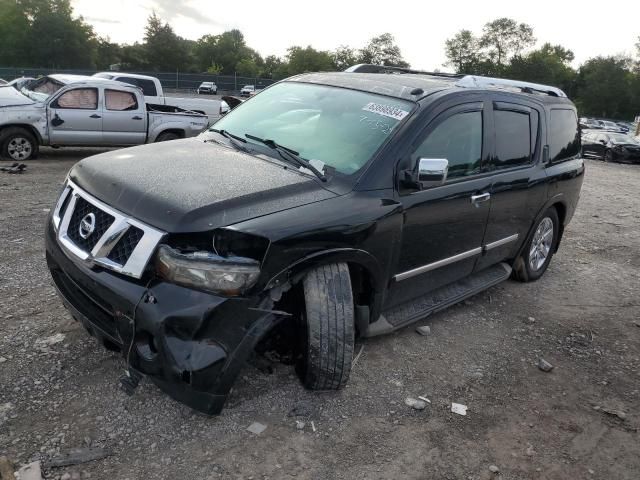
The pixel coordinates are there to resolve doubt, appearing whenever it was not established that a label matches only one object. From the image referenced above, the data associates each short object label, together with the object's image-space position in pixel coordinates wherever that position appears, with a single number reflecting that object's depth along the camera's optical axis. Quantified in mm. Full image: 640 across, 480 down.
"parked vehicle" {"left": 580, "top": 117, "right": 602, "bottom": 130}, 47891
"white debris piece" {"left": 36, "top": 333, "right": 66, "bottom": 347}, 3457
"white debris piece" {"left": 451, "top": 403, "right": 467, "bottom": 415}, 3283
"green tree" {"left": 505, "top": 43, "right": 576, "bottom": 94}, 89438
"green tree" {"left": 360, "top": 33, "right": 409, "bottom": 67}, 98625
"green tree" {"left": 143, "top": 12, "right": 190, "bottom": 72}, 76250
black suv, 2561
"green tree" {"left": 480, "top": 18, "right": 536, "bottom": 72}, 101000
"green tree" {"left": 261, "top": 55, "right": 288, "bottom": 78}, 92762
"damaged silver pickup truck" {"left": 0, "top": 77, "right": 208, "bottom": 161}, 9656
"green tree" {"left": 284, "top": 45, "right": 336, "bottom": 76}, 90875
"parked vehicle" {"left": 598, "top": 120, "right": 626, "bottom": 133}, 48656
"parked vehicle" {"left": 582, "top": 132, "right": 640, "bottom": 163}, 20828
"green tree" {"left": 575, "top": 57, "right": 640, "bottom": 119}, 78375
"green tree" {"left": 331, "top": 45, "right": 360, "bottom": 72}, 94125
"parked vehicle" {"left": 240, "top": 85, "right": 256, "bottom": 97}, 46834
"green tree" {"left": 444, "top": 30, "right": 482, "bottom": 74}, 101000
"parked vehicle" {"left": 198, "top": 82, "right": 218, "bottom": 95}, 46250
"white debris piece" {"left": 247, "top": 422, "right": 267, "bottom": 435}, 2877
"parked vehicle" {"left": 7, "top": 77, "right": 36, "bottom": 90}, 11734
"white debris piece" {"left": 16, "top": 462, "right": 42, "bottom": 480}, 2430
